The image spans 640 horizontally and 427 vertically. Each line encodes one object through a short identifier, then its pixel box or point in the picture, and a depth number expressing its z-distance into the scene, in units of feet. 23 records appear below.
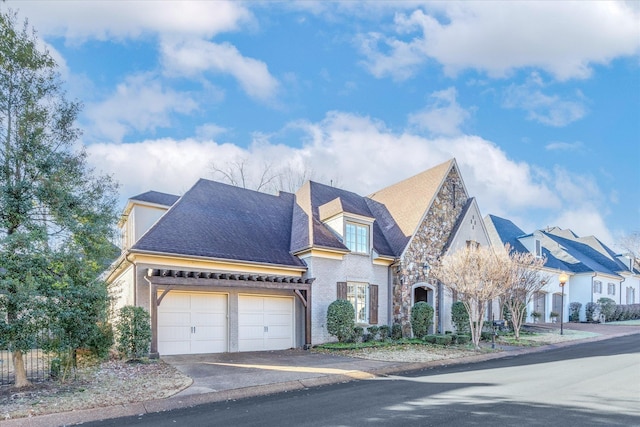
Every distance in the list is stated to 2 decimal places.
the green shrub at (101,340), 30.99
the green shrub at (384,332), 58.95
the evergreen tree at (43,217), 27.37
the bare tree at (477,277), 51.42
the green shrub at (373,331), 57.41
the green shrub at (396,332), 60.34
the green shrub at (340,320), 52.65
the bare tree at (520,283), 56.44
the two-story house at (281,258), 45.85
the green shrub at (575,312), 102.70
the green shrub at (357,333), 54.44
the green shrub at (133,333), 40.27
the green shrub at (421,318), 61.41
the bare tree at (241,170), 107.86
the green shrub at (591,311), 100.33
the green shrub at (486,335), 61.75
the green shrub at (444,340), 55.93
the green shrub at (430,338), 56.85
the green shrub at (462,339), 57.14
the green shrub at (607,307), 100.17
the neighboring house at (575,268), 97.66
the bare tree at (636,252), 146.20
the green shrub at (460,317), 65.31
